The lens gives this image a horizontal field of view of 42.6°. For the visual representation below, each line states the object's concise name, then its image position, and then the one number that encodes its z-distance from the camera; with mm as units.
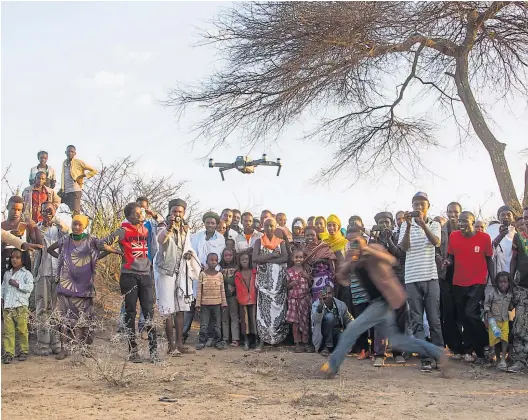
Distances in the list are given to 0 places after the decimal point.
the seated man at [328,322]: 8516
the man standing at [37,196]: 10398
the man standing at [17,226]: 8055
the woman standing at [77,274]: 7938
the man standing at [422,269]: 7852
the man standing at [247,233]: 9891
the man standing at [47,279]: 8211
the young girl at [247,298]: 9148
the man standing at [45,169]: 11050
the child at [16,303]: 7863
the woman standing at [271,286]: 8977
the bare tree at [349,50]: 11938
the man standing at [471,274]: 8008
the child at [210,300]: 9141
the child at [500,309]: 7762
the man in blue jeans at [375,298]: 6594
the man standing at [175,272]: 8211
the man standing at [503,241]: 8250
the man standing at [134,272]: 7586
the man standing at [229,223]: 9984
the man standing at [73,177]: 11469
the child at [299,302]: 8820
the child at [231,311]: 9211
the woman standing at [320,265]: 8797
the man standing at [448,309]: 8297
